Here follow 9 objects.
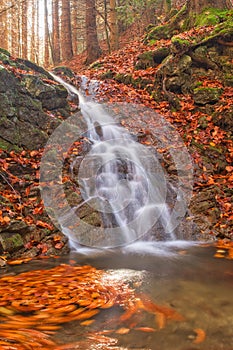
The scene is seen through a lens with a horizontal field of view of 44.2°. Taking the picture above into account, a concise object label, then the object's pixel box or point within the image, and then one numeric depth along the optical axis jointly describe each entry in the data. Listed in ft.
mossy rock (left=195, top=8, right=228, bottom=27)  30.56
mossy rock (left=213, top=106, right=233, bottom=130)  23.57
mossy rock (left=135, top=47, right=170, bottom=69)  31.72
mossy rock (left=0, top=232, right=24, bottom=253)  13.77
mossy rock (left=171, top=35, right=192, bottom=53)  27.99
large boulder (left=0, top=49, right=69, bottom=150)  20.15
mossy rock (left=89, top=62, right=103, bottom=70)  38.70
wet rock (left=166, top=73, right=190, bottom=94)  27.45
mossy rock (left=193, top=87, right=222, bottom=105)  25.27
